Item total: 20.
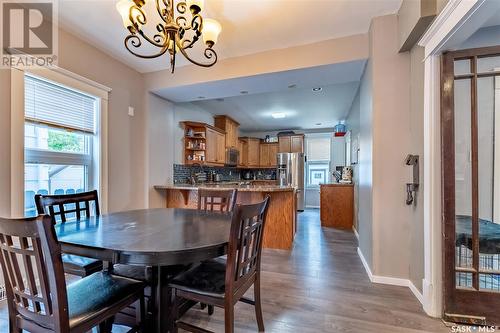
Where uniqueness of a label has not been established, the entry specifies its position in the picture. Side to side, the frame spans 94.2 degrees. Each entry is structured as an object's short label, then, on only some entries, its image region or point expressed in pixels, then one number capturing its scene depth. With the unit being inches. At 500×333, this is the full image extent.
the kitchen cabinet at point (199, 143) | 184.5
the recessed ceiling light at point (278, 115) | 224.9
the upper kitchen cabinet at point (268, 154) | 293.1
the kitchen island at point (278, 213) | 136.9
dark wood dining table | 45.4
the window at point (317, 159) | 293.7
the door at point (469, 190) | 68.7
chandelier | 62.2
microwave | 233.9
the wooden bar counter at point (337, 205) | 187.0
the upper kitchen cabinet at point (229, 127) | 233.5
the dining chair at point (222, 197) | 91.0
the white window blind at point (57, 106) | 90.0
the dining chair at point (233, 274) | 49.7
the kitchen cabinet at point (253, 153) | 294.7
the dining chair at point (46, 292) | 37.9
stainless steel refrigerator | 263.3
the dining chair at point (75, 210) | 63.1
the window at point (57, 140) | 90.2
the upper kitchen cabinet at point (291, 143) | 273.1
